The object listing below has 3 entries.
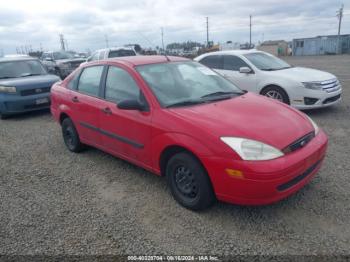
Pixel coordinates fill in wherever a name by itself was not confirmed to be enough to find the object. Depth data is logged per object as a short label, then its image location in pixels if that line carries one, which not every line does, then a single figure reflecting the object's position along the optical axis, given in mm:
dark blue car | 8406
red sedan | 3006
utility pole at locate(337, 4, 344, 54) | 57572
